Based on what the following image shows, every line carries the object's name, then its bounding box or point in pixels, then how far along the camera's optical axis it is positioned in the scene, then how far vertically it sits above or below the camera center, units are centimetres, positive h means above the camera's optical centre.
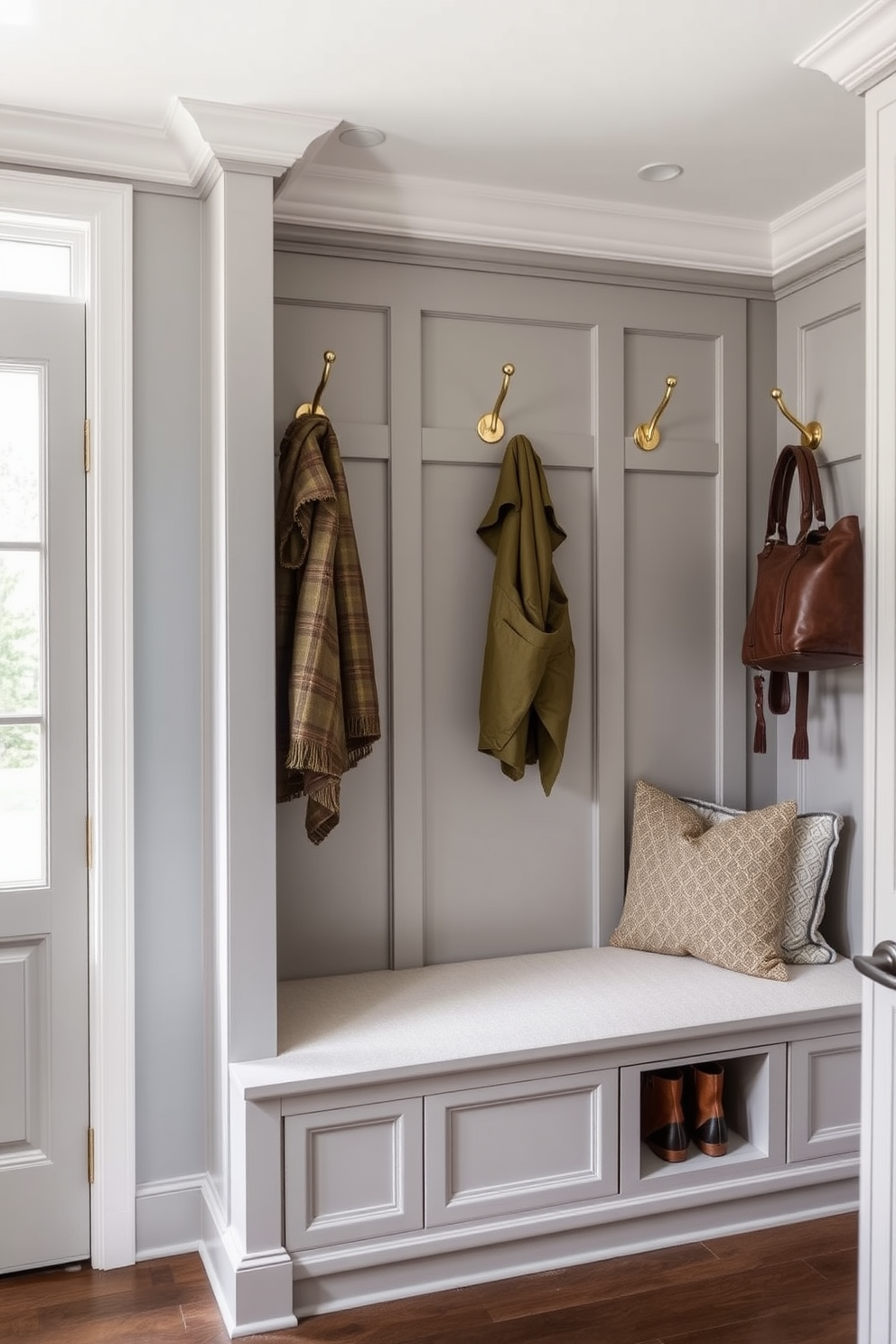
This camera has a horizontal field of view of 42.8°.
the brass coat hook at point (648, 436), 297 +59
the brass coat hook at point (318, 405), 253 +59
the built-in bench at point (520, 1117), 223 -94
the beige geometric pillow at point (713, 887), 266 -54
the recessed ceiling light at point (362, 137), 238 +111
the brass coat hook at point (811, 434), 294 +59
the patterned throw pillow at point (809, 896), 278 -57
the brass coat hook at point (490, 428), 283 +58
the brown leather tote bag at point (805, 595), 254 +15
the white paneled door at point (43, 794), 239 -28
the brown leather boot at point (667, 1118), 251 -101
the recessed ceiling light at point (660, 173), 258 +112
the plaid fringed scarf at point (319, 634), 234 +6
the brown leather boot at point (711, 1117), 253 -101
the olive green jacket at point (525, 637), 268 +6
